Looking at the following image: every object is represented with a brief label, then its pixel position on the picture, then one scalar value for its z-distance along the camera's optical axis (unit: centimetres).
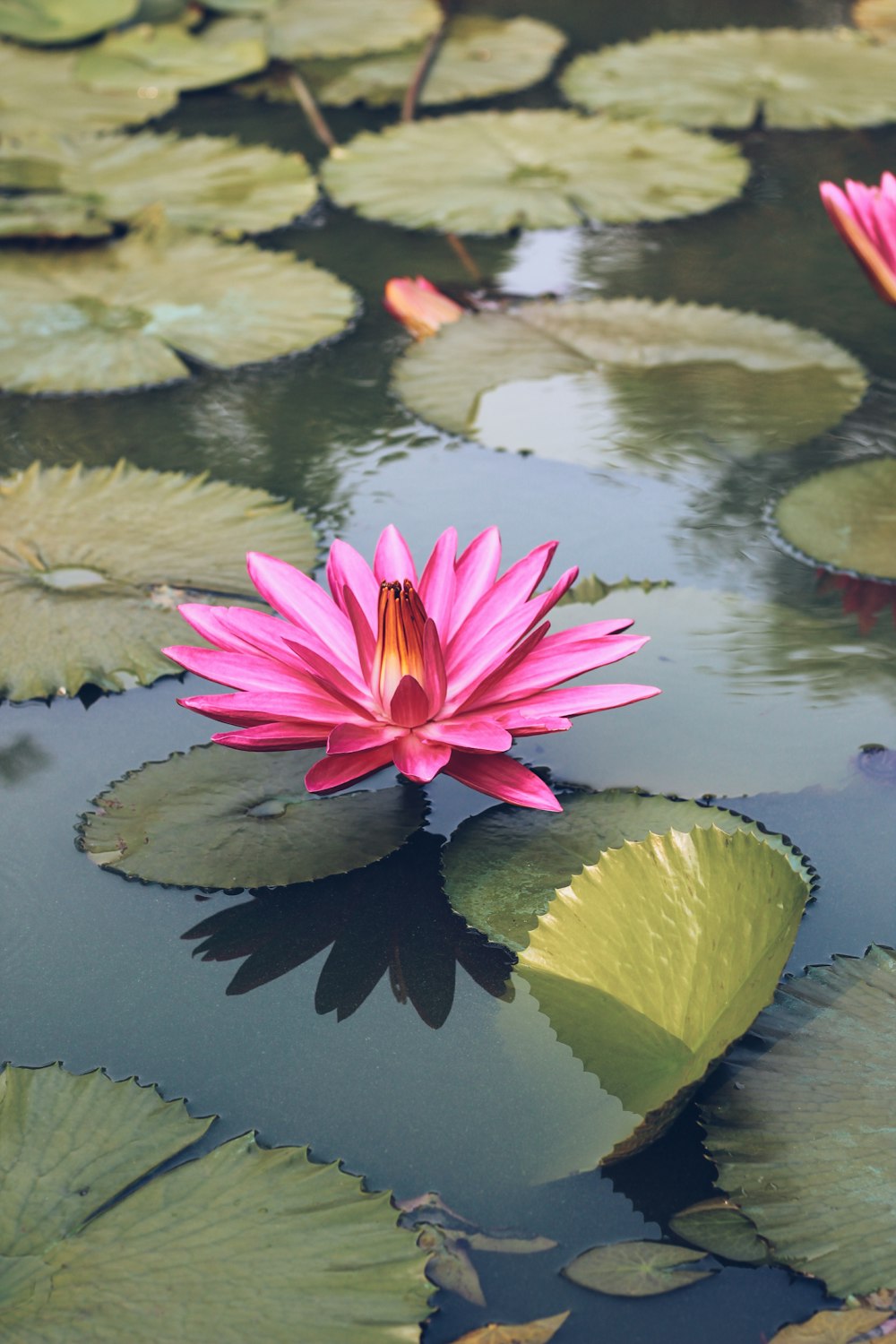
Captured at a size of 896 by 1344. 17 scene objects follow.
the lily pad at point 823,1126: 104
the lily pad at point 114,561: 176
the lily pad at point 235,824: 142
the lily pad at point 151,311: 254
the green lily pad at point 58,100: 374
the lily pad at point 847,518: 193
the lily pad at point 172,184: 311
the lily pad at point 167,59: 400
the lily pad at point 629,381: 227
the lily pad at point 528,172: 309
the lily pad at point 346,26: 414
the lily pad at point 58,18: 421
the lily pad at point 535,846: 136
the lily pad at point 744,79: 357
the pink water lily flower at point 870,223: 207
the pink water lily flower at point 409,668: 138
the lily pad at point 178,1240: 99
